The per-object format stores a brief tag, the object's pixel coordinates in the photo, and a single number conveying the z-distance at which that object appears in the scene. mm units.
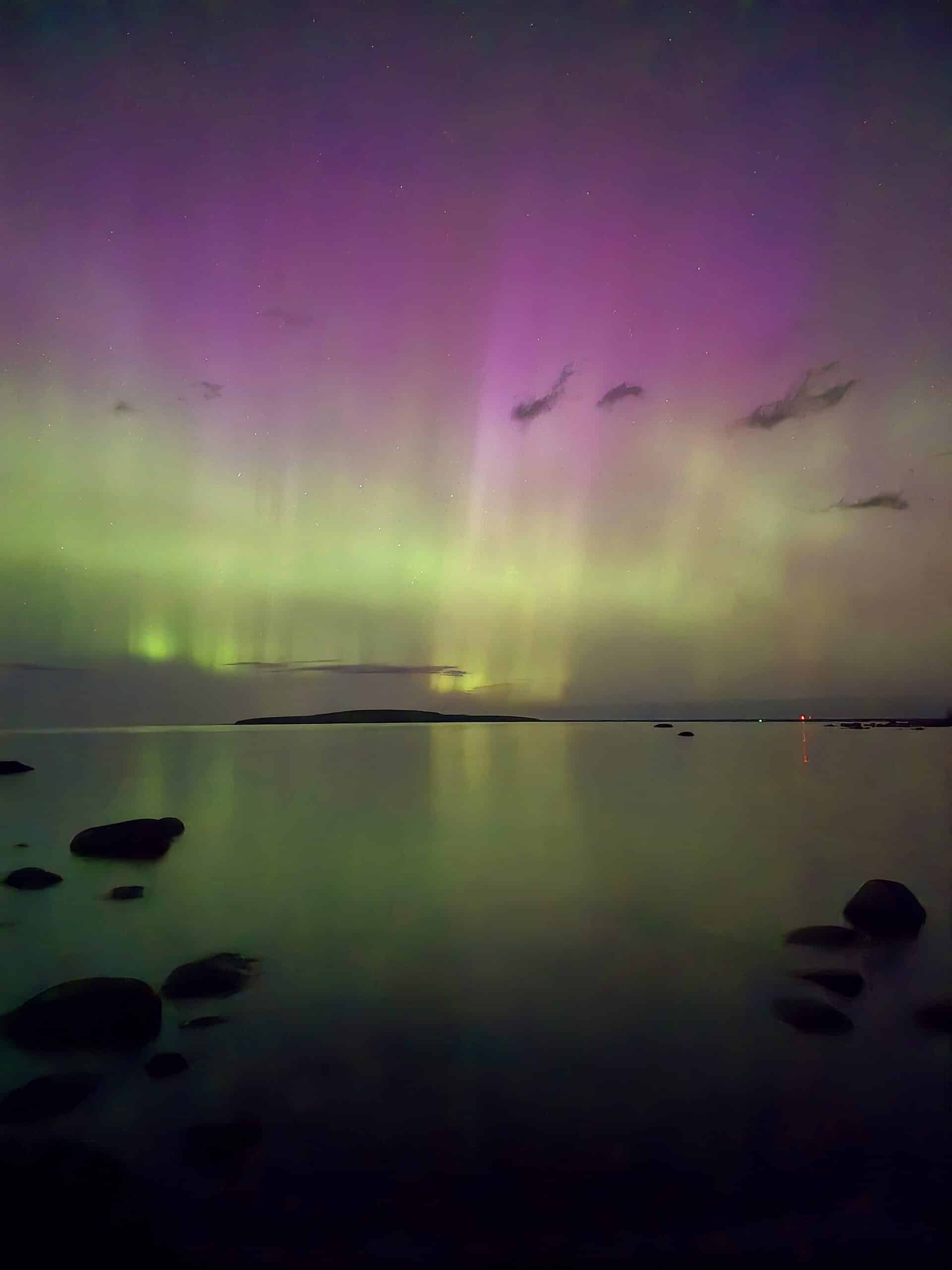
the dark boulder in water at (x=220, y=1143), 7734
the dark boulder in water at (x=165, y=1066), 9383
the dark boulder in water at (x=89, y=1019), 10164
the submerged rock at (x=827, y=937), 15539
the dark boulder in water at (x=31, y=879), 20438
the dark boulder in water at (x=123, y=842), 25891
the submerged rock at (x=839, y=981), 12547
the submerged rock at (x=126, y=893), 19875
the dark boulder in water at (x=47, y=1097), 8359
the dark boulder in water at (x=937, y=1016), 11250
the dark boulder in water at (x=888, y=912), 15930
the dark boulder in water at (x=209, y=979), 12805
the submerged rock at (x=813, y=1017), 11203
